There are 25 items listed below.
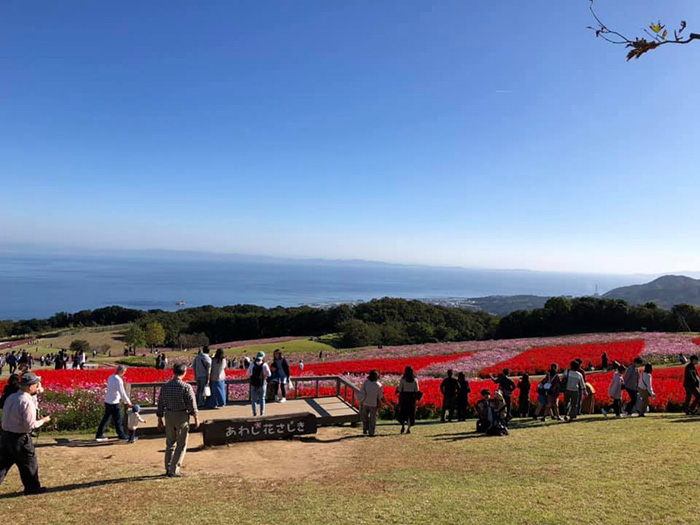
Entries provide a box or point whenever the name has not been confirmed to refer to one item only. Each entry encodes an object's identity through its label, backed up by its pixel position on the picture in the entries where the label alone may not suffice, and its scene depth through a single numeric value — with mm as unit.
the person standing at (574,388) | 12891
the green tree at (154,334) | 58531
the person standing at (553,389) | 13211
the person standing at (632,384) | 13414
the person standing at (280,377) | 13375
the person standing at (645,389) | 13219
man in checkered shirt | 7844
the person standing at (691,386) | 13305
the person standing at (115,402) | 10289
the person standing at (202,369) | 11859
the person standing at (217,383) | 12416
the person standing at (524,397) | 14164
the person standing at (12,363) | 26411
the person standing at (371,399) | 11133
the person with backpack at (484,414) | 11461
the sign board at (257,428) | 10117
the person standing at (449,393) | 13266
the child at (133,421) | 10328
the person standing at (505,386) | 12727
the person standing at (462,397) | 13492
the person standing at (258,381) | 11898
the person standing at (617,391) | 13344
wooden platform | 11668
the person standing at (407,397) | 11523
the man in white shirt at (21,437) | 6707
